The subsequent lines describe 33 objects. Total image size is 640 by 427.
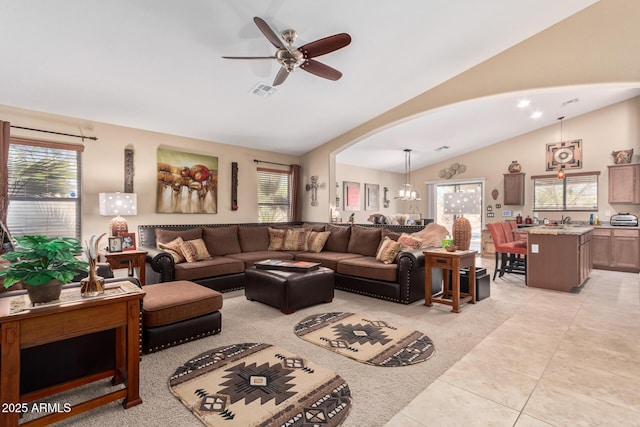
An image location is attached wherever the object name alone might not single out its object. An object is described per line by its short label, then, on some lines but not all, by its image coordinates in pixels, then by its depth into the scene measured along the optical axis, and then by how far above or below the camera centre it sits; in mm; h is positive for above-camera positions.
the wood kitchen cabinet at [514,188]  7637 +586
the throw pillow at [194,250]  4387 -543
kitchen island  4527 -686
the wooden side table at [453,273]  3584 -734
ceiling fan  2631 +1454
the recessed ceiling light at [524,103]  5793 +2050
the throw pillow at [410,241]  4309 -406
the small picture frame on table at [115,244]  3979 -406
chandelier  7703 +1127
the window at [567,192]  6953 +457
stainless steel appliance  6197 -158
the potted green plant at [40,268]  1570 -290
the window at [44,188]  3811 +306
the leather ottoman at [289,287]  3516 -892
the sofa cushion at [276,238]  5625 -480
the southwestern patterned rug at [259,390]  1749 -1138
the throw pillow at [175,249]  4285 -506
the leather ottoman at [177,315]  2543 -880
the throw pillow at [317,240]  5461 -492
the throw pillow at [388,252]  4203 -539
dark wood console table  1466 -618
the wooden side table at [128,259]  3887 -598
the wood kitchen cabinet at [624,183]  6255 +586
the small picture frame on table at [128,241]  4090 -384
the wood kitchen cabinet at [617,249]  6059 -735
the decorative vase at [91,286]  1786 -426
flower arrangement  1793 -404
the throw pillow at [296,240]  5617 -503
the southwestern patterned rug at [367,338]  2484 -1140
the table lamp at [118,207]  4070 +69
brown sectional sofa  3945 -696
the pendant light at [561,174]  6566 +800
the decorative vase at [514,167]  7828 +1134
